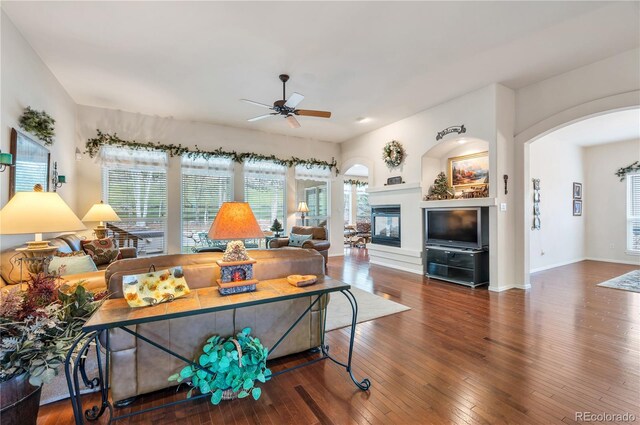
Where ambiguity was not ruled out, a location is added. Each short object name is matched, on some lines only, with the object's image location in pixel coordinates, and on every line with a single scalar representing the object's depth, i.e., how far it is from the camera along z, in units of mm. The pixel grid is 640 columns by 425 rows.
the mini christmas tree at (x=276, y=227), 6988
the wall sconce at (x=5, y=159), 2338
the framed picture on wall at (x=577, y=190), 7125
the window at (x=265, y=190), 7055
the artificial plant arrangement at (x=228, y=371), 1827
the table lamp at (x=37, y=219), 2014
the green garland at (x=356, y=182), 10801
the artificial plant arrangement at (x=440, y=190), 5543
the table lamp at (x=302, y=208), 7598
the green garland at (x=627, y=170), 6600
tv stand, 4691
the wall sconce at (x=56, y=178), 4014
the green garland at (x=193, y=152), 5438
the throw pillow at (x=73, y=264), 2675
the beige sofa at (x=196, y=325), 1861
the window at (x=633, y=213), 6637
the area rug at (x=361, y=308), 3312
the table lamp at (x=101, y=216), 4699
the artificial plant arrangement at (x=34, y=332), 1408
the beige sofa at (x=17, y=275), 2422
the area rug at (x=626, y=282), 4604
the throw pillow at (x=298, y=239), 6129
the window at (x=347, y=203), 11323
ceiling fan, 3987
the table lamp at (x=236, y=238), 2041
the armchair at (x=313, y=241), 5965
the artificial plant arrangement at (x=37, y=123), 3094
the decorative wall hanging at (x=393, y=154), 6168
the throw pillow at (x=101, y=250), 4059
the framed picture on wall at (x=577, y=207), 7121
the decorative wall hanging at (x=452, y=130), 4957
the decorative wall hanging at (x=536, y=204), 5980
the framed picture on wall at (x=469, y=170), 5199
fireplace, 6305
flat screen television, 4707
